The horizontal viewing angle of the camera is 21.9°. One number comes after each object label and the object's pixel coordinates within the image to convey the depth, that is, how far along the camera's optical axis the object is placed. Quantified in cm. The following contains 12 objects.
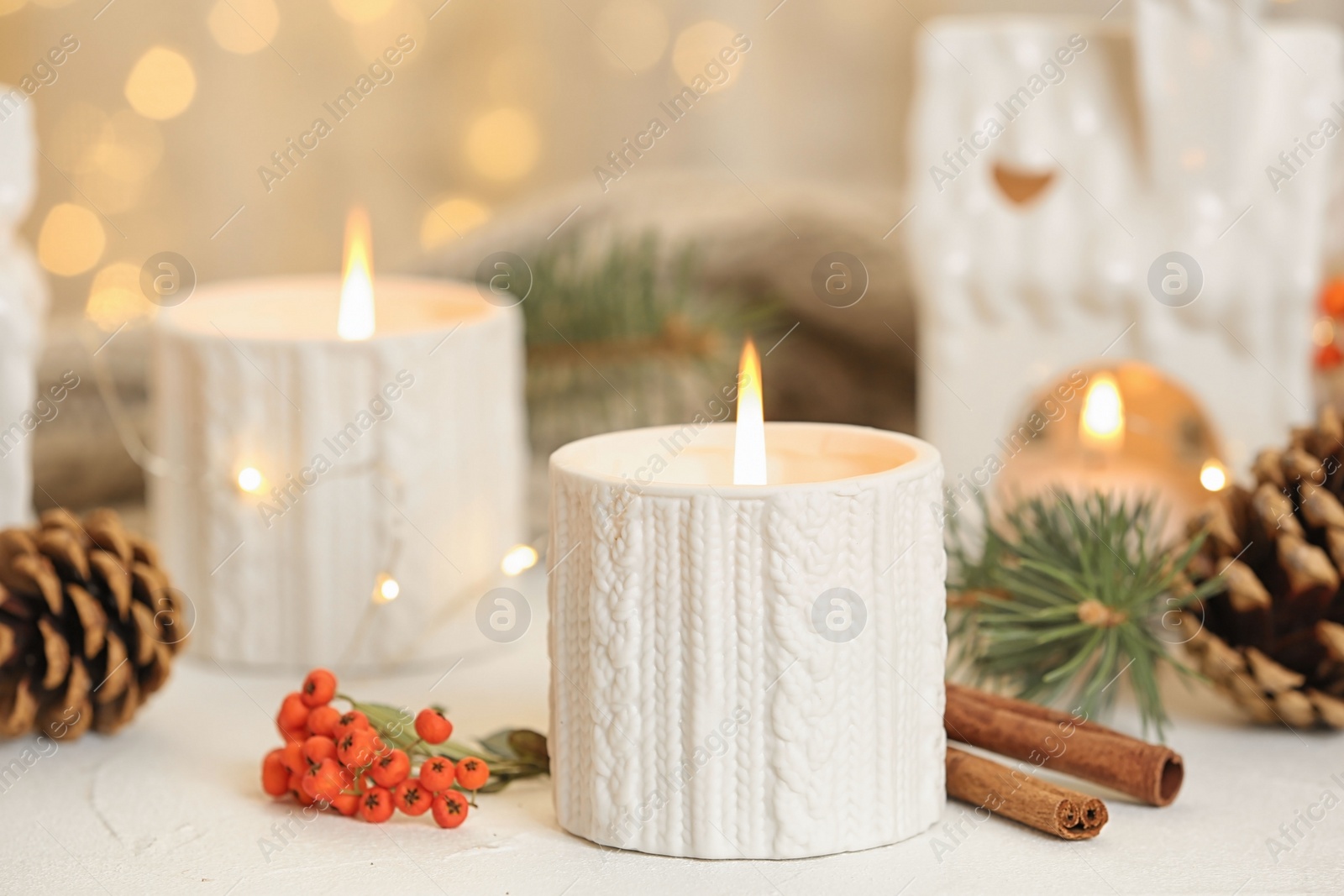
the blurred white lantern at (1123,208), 89
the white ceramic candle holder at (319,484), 85
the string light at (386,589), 86
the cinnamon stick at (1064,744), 75
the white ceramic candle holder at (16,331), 84
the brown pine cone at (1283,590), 78
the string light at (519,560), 87
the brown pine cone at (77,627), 78
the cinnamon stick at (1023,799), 74
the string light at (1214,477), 85
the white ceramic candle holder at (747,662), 72
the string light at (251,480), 85
